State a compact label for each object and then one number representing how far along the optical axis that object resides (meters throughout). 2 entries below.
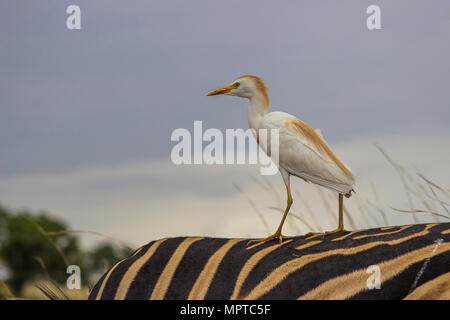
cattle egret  7.43
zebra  5.98
